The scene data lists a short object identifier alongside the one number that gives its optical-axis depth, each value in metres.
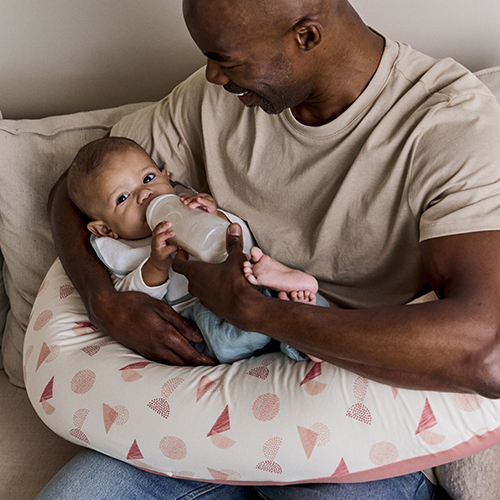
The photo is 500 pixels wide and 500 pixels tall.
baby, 1.30
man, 1.01
